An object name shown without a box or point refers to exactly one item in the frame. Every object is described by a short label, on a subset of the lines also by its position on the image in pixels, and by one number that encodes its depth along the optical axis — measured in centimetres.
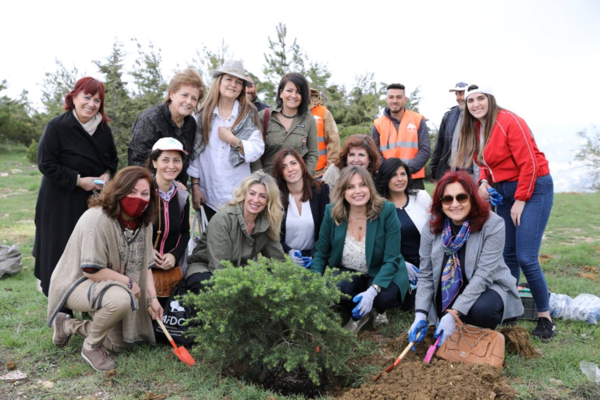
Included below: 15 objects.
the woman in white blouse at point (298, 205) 515
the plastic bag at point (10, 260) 665
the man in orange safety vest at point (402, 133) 638
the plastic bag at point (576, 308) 499
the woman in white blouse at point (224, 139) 514
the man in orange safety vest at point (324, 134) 618
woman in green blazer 468
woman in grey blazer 408
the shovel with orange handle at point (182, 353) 402
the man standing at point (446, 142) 592
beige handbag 387
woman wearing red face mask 393
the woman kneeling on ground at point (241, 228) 452
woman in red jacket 451
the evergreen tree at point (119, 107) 1284
